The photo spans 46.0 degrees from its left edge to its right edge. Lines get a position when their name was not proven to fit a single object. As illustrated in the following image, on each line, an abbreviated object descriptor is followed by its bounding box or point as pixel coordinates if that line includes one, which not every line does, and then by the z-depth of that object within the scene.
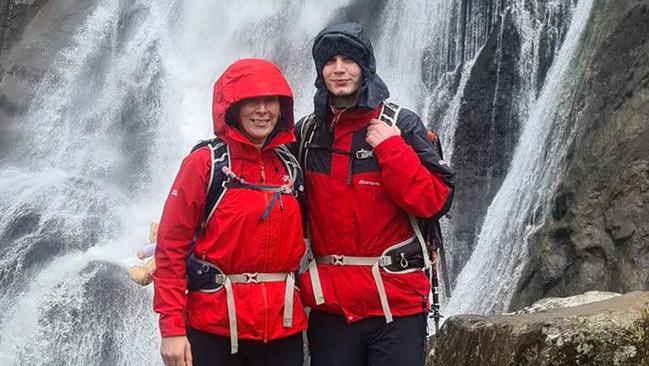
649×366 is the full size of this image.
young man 2.99
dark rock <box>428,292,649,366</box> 2.48
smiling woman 2.90
